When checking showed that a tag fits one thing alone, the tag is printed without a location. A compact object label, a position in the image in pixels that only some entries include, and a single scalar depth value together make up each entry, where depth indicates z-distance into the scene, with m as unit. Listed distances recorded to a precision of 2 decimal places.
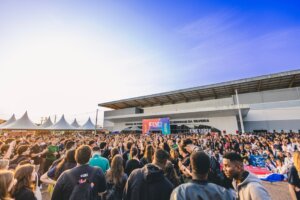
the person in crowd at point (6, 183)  1.76
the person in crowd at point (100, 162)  3.49
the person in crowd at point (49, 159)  4.95
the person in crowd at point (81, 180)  1.94
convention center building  20.14
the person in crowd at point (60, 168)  2.88
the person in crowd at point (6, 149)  4.66
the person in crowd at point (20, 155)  3.57
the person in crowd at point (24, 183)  1.84
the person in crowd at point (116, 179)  2.60
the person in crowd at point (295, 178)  2.57
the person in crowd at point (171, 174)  2.80
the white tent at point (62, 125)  22.17
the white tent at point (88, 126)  27.32
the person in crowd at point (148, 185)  1.90
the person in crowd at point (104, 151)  5.27
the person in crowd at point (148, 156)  3.76
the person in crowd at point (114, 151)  4.07
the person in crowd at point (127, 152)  5.00
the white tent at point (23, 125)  18.48
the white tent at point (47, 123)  22.50
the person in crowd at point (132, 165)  3.34
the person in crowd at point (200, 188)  1.34
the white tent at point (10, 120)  19.00
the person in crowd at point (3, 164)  2.58
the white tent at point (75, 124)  26.16
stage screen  25.16
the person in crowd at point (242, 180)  1.69
